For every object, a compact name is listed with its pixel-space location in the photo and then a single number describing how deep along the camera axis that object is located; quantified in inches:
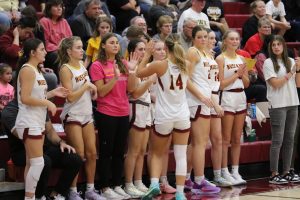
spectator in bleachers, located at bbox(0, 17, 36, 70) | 595.9
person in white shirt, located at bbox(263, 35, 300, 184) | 606.7
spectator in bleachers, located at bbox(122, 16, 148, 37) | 618.2
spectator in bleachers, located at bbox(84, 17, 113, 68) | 593.8
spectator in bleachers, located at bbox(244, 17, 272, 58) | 703.8
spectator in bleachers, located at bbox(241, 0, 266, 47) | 761.1
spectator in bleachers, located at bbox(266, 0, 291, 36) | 822.1
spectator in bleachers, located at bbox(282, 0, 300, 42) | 854.6
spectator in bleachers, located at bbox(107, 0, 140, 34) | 728.6
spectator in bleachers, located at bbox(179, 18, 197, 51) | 641.3
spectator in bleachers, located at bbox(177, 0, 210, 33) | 687.3
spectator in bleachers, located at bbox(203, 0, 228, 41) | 754.9
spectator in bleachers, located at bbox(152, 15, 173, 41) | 624.8
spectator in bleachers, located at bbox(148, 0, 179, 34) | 706.4
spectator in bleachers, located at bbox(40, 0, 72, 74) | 633.6
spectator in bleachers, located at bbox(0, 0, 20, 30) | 653.5
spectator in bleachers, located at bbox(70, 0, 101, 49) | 657.3
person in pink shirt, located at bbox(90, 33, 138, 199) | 523.9
